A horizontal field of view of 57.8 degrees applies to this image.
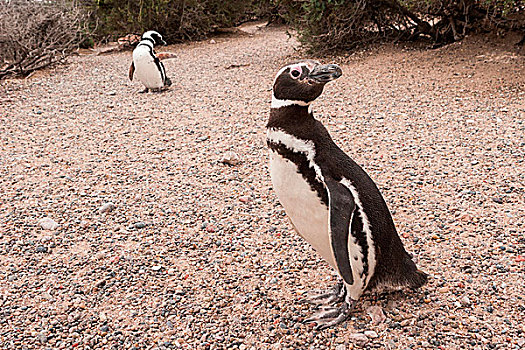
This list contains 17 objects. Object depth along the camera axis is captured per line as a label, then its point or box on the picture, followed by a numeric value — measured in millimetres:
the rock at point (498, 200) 3318
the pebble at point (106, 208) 3635
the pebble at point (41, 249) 3129
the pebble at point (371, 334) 2203
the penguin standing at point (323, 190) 1978
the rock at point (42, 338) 2353
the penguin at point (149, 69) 7273
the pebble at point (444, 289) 2471
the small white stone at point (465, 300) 2367
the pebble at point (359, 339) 2176
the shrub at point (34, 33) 8586
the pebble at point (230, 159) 4400
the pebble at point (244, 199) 3695
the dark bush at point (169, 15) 12242
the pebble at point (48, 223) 3418
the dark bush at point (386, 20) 6973
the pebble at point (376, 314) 2281
